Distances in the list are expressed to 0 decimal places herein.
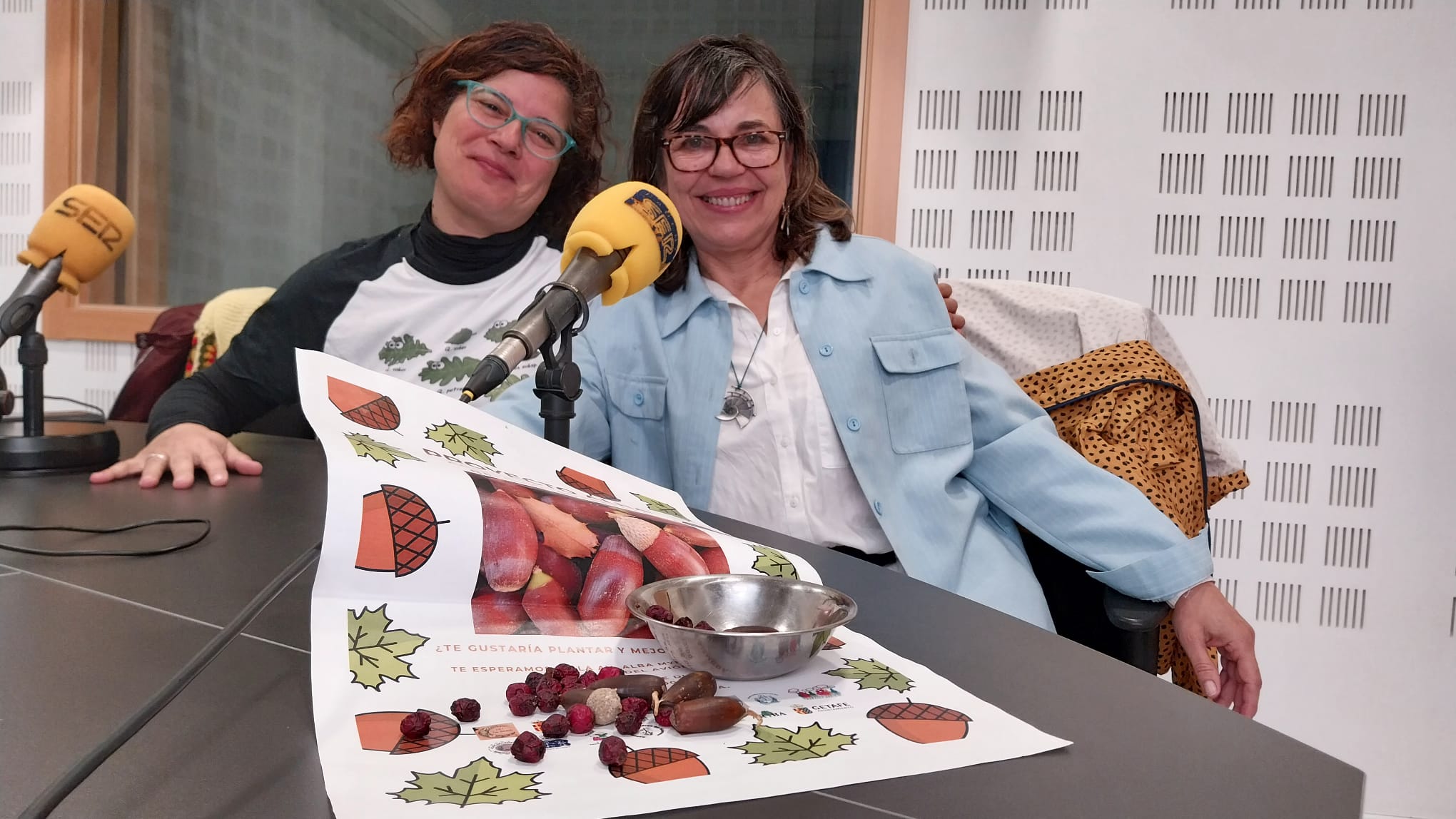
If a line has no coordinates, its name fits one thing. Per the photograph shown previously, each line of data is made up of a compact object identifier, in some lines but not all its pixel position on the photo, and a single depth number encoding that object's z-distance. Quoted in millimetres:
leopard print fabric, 1427
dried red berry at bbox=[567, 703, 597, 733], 551
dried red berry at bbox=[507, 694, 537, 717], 573
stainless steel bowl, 628
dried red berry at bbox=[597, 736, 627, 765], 507
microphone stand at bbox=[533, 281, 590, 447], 981
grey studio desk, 479
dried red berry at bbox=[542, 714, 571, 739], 543
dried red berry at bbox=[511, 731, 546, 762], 511
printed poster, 500
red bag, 2617
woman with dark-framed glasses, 1396
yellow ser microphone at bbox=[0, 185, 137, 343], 1325
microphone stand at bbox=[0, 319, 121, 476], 1314
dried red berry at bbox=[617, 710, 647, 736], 552
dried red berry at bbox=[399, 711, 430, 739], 534
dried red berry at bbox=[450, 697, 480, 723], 565
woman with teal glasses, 1847
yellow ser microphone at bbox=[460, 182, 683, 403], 891
